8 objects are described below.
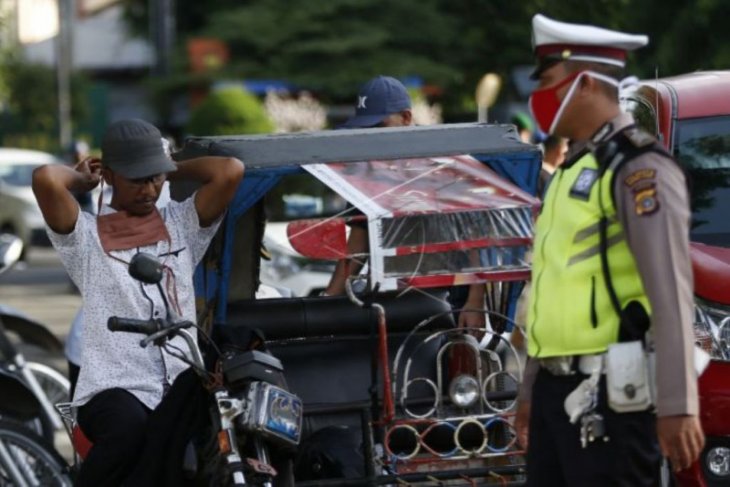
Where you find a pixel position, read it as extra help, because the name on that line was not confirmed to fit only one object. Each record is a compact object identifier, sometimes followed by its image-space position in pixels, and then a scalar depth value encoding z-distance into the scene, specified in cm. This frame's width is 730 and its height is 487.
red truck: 1270
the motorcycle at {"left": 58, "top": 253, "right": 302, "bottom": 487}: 1008
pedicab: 1217
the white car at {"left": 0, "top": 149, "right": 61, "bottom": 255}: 5629
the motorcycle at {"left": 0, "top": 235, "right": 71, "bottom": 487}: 1359
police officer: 809
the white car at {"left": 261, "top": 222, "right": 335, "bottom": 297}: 2486
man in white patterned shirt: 1116
